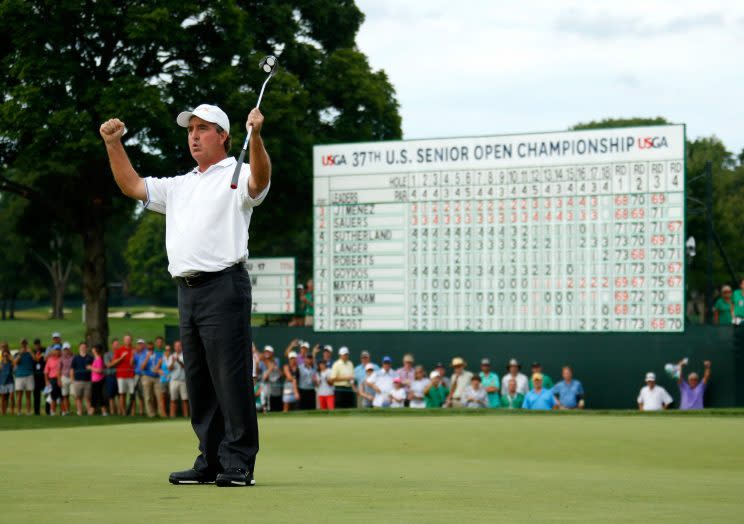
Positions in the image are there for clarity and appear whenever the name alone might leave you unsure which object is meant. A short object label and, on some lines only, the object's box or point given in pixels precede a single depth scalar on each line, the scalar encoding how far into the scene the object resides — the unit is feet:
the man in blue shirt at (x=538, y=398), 70.49
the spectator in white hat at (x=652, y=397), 73.87
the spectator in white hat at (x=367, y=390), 79.41
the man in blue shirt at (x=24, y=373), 98.68
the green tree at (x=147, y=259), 303.27
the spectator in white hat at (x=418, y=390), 76.59
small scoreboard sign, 97.09
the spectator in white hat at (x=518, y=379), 73.92
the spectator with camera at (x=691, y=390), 75.77
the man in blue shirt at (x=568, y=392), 73.97
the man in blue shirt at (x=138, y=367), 90.94
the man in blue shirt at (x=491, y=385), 73.97
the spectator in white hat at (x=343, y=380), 81.35
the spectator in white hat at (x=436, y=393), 75.72
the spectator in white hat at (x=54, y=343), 96.37
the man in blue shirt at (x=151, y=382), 90.12
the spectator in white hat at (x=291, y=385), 83.30
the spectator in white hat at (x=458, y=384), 74.33
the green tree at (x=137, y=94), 98.68
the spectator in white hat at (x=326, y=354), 82.84
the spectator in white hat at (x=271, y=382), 85.05
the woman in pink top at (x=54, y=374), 94.84
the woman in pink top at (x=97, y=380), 92.53
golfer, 23.07
